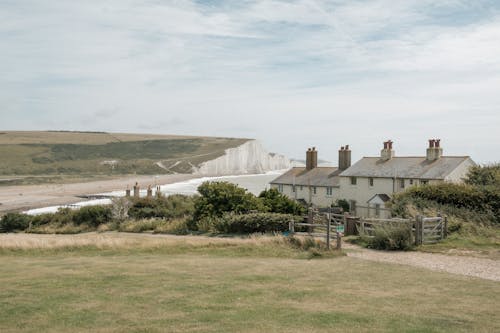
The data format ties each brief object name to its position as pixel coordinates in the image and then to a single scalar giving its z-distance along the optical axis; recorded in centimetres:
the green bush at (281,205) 3412
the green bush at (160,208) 3859
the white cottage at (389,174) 4181
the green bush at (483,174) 3419
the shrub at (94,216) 3844
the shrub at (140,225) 3488
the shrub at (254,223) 2923
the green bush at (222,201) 3338
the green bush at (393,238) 2122
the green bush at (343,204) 4729
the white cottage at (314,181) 5091
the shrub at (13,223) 3925
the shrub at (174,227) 3305
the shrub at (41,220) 4048
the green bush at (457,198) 2589
